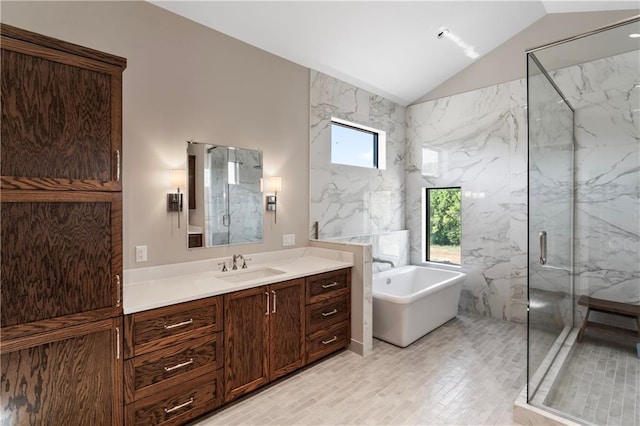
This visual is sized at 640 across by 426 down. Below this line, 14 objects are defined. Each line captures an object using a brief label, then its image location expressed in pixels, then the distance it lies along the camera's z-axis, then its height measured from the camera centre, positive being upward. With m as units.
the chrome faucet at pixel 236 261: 2.95 -0.45
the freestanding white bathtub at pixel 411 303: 3.34 -1.02
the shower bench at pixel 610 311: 3.15 -1.01
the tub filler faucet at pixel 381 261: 4.43 -0.68
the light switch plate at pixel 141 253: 2.47 -0.32
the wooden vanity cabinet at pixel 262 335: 2.31 -0.94
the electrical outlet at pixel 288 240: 3.47 -0.31
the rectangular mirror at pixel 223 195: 2.79 +0.14
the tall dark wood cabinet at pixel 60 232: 1.50 -0.10
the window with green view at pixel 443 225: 4.68 -0.21
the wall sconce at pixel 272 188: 3.29 +0.23
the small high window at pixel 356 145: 4.16 +0.89
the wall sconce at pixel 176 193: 2.64 +0.14
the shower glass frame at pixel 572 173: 2.46 +0.36
